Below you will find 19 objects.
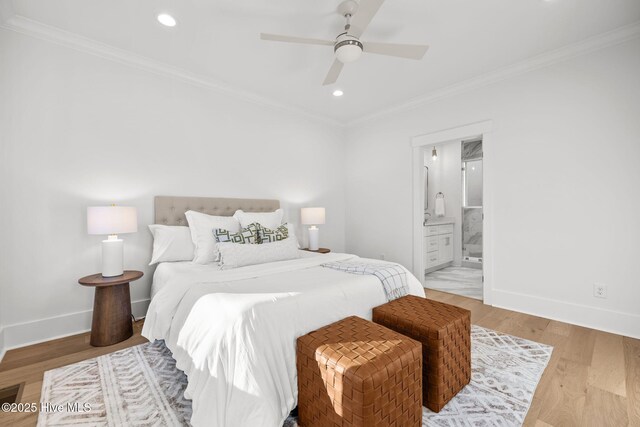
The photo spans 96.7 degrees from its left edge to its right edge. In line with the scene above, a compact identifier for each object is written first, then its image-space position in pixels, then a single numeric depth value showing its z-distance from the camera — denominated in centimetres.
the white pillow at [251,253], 237
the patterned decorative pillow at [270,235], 286
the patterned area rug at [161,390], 150
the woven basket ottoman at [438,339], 154
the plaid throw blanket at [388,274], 209
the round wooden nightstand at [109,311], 231
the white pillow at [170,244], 272
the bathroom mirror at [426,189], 590
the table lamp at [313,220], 395
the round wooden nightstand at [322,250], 389
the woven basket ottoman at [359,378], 116
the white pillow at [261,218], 306
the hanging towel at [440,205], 575
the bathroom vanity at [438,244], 487
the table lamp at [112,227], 227
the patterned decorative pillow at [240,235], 274
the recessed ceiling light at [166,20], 225
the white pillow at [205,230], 266
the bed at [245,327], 130
